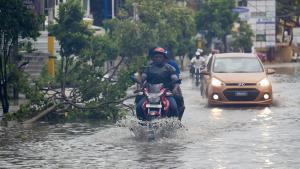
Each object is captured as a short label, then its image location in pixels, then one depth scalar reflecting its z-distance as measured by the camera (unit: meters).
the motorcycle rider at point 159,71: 19.44
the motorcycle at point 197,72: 42.19
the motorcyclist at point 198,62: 42.97
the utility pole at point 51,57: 37.19
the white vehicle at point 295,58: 103.41
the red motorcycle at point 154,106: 18.41
